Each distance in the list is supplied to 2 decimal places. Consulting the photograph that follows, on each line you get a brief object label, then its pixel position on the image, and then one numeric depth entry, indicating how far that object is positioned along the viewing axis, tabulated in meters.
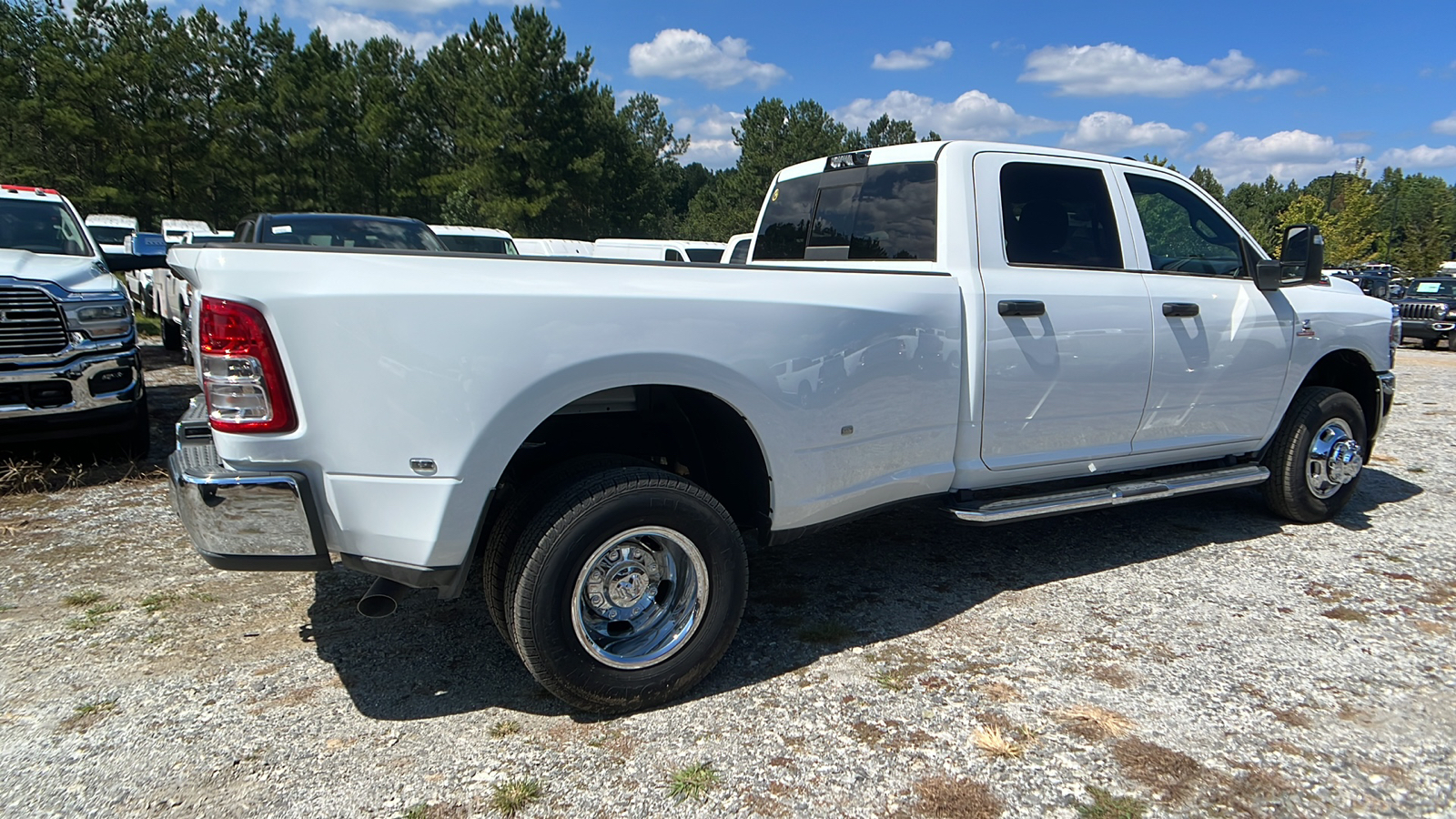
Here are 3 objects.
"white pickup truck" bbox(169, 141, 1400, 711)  2.53
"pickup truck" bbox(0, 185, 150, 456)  5.34
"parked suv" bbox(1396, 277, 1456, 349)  20.66
